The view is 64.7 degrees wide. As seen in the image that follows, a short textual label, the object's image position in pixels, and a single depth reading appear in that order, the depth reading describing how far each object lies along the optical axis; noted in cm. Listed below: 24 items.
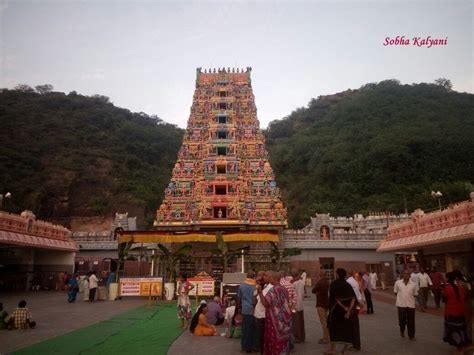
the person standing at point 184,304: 993
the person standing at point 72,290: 1580
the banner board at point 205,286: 1705
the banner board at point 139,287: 1741
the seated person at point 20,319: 950
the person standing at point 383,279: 2484
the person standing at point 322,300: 791
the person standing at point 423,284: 1333
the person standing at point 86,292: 1662
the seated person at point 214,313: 995
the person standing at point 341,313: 619
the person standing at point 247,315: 705
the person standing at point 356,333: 669
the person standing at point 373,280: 2384
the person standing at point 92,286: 1652
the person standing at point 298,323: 801
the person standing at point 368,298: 1262
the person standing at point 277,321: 564
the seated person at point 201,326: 887
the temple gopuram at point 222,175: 2880
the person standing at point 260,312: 661
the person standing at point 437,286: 1406
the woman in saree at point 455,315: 656
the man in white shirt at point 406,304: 809
